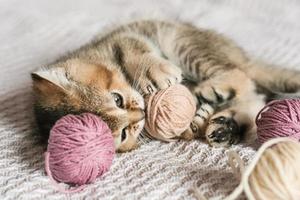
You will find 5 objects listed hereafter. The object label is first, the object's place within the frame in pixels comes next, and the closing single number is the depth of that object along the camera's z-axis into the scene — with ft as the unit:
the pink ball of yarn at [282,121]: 1.65
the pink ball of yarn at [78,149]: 1.54
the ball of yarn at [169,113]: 1.77
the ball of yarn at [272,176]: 1.43
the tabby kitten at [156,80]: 1.73
